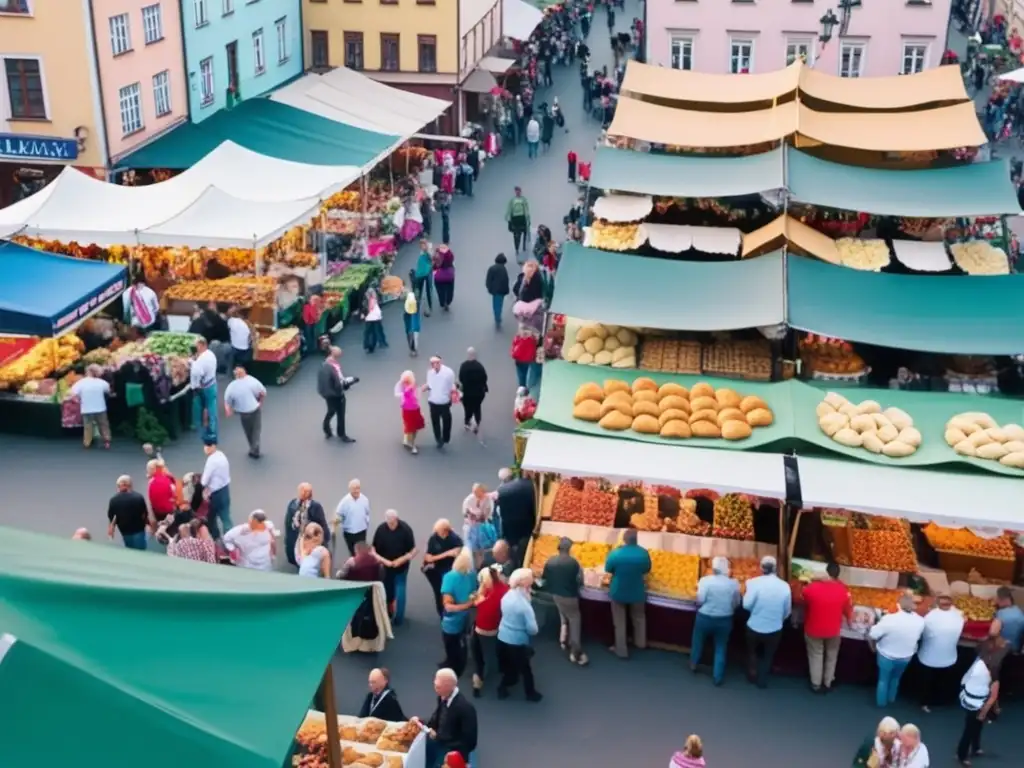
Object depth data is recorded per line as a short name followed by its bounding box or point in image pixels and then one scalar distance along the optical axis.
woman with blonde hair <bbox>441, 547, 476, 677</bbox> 10.40
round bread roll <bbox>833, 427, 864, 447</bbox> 11.90
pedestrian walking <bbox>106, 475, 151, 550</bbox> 11.97
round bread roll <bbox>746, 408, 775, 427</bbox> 12.23
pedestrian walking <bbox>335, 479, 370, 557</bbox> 11.89
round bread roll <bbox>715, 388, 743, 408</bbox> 12.58
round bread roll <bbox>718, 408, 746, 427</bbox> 12.27
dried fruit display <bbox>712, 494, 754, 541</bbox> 12.16
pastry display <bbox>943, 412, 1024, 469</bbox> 11.63
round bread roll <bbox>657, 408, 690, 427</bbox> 12.30
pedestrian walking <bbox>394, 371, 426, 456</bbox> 14.76
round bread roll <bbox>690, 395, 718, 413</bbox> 12.52
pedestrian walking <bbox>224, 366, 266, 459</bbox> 14.34
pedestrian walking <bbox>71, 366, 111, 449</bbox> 14.78
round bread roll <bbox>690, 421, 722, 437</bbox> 12.09
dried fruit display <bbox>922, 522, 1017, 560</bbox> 11.70
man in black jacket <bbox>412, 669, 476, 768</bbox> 8.97
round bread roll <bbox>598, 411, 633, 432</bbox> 12.23
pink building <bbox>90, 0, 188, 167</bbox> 22.45
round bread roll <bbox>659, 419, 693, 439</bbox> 12.08
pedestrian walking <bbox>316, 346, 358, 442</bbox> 14.98
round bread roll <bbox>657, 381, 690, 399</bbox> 12.84
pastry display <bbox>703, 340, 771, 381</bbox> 14.62
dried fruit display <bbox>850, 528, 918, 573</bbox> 11.58
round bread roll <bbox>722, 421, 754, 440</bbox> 12.02
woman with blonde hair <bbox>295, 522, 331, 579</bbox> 10.52
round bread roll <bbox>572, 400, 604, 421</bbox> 12.39
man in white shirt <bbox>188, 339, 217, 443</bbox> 14.98
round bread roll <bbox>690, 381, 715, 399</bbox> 12.77
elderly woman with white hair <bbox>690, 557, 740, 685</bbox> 10.47
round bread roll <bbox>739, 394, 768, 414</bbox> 12.48
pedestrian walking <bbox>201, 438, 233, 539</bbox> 12.50
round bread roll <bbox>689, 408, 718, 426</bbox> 12.30
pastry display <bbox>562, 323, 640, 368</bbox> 14.51
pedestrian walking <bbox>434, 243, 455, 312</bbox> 19.98
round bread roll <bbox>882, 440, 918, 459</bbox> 11.70
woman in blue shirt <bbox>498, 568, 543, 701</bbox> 10.12
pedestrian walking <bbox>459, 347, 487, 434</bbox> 15.25
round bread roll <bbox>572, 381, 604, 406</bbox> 12.70
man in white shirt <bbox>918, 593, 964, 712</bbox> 10.07
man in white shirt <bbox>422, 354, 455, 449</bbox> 14.84
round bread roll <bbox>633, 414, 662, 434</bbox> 12.21
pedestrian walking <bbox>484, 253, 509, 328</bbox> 19.00
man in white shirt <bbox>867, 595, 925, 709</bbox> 10.12
